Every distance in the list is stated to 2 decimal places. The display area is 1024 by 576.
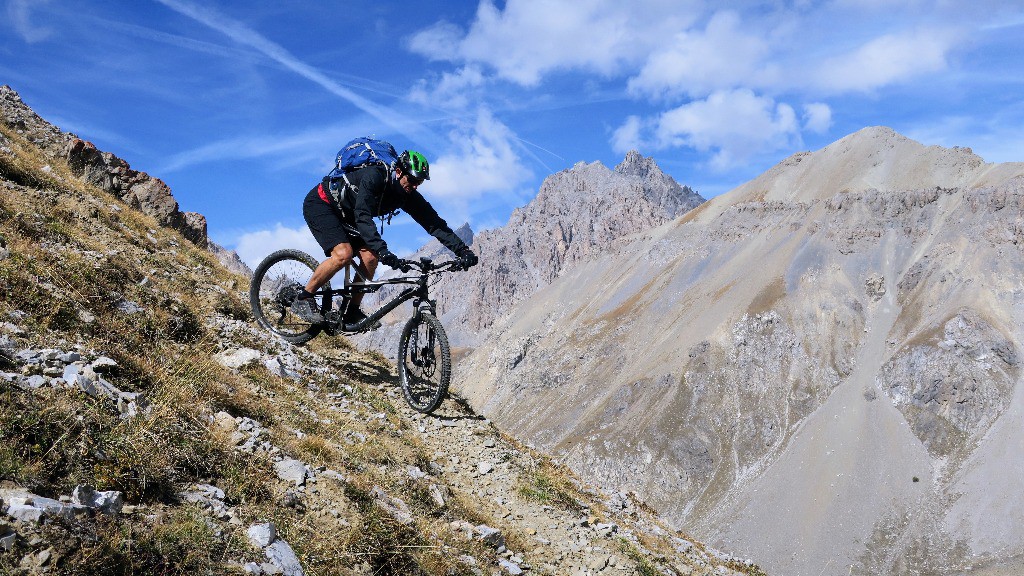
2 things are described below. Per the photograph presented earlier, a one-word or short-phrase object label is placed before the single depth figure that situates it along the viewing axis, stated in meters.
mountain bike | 10.06
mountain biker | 9.34
